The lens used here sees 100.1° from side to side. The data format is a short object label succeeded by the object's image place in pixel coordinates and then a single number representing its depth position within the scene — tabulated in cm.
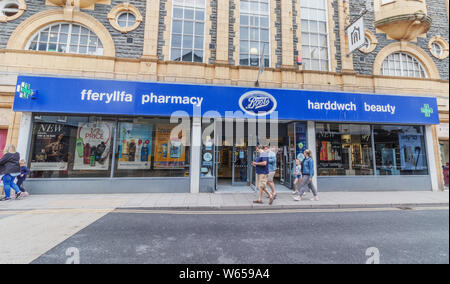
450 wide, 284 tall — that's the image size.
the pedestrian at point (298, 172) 742
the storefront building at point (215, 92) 761
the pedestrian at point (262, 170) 614
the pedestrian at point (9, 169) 625
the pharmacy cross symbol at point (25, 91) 683
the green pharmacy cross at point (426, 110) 915
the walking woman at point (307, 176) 683
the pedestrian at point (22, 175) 671
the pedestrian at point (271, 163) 662
